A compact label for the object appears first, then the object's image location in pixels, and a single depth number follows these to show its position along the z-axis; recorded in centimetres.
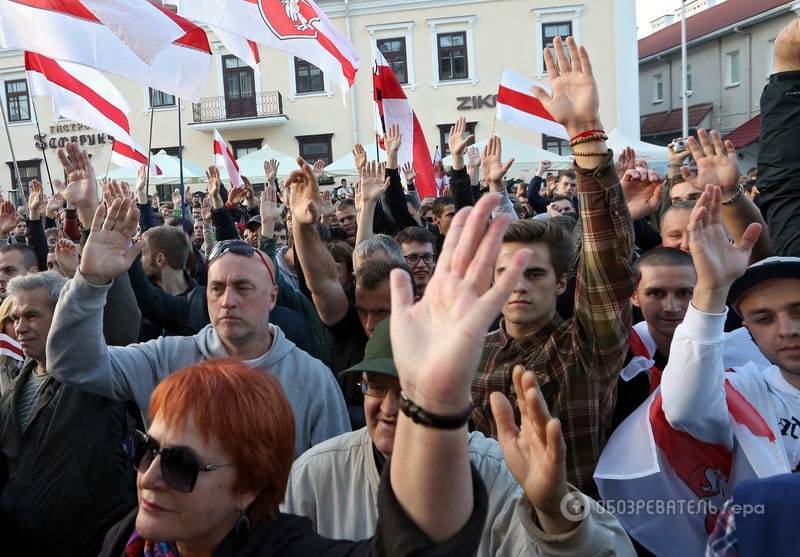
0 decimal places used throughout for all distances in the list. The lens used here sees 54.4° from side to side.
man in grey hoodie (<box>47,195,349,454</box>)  280
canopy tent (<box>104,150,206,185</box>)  1867
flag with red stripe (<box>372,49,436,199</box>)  824
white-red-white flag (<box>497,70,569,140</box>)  878
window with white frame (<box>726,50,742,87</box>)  3219
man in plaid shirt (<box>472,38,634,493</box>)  248
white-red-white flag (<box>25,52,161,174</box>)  703
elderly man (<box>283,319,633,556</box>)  166
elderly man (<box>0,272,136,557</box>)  295
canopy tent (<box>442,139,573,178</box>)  1831
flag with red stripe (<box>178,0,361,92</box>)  618
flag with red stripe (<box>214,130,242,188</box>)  1066
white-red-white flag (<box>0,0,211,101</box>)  542
